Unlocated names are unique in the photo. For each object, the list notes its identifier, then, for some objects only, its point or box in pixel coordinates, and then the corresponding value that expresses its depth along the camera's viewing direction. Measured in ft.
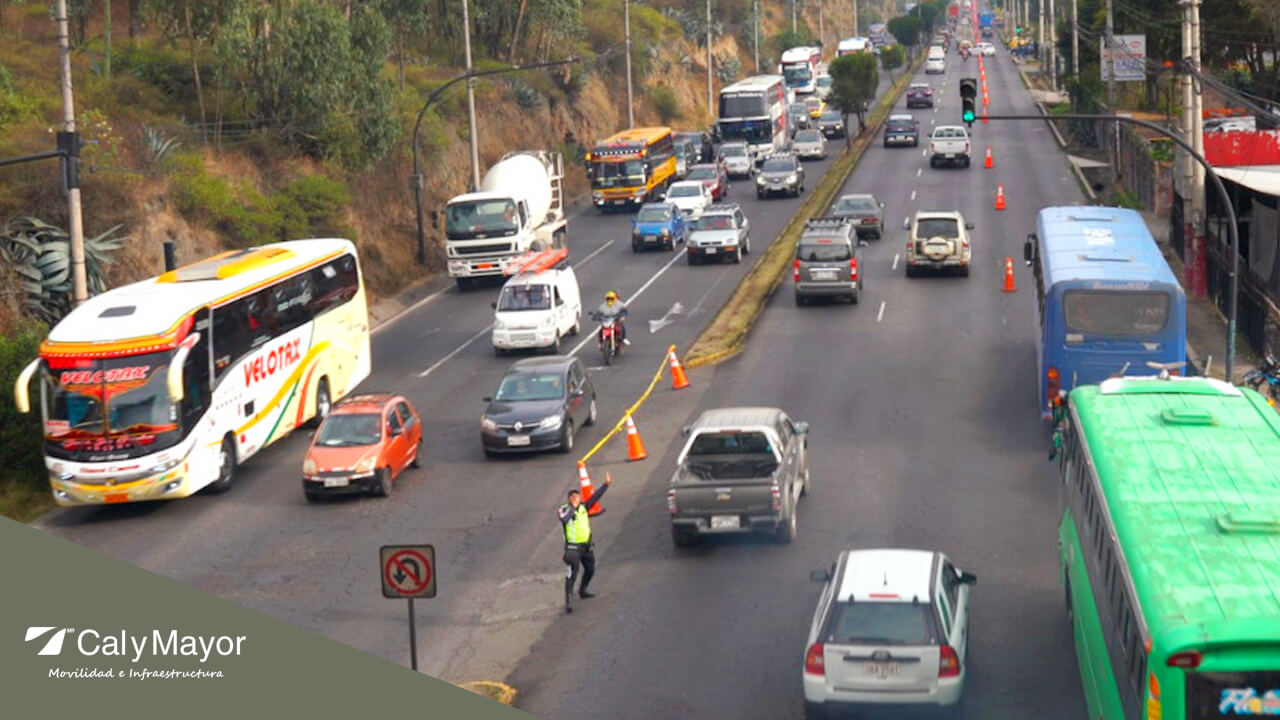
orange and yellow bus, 221.87
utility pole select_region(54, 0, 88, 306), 94.07
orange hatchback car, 90.12
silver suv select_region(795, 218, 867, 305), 142.31
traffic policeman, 70.44
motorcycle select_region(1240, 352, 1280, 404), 97.09
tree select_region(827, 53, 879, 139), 284.82
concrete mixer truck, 162.81
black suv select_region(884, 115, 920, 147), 281.95
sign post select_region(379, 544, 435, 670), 52.90
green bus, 36.68
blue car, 185.16
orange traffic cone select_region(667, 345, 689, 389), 115.65
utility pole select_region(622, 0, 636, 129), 279.90
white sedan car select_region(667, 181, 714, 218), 199.72
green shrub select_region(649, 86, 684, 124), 330.95
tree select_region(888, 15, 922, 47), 576.61
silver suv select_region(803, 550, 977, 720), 52.13
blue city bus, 91.45
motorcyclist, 125.18
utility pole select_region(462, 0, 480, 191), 187.42
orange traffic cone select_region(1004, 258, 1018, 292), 148.15
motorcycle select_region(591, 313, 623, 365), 125.49
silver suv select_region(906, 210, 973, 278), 153.69
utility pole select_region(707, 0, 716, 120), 345.92
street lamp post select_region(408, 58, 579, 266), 171.32
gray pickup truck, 76.02
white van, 128.88
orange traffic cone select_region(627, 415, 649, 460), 97.14
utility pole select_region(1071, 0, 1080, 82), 308.60
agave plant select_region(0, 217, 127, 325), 115.24
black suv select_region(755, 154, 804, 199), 223.51
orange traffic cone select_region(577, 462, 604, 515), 84.43
